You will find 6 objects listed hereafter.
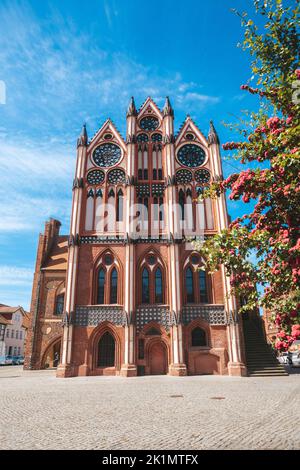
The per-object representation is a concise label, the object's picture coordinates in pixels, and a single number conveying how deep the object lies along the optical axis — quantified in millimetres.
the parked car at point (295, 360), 31447
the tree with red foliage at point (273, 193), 6848
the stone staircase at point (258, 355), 22734
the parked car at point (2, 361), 51253
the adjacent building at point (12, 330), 61312
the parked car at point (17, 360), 53884
